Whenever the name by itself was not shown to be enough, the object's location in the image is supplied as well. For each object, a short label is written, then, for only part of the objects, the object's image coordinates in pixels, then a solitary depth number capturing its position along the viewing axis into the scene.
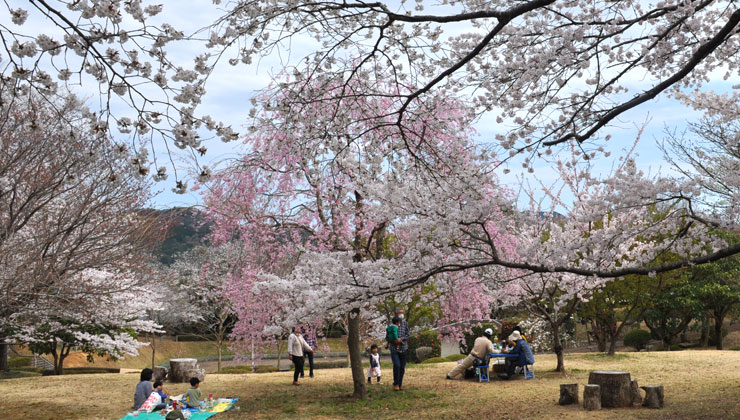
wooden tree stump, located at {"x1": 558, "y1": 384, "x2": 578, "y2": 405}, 8.44
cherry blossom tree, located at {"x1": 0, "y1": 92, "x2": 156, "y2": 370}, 8.16
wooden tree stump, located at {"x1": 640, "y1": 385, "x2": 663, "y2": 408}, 7.93
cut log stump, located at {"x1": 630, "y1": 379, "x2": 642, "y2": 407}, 8.21
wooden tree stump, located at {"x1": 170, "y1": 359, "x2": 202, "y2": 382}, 13.27
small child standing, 11.77
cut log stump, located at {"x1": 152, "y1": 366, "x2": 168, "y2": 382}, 13.74
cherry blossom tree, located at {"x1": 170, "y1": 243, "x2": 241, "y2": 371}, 24.20
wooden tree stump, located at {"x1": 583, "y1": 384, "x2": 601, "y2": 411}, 8.03
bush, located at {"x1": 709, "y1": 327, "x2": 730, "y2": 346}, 22.70
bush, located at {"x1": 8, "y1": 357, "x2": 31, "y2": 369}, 22.44
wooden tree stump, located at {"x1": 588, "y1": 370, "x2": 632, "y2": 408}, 8.13
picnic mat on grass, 8.19
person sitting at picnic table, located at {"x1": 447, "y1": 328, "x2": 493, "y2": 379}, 11.48
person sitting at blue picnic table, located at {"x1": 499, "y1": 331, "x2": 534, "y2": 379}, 11.38
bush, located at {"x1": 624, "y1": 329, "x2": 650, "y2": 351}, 22.14
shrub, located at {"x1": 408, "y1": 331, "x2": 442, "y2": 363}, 18.69
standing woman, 12.11
